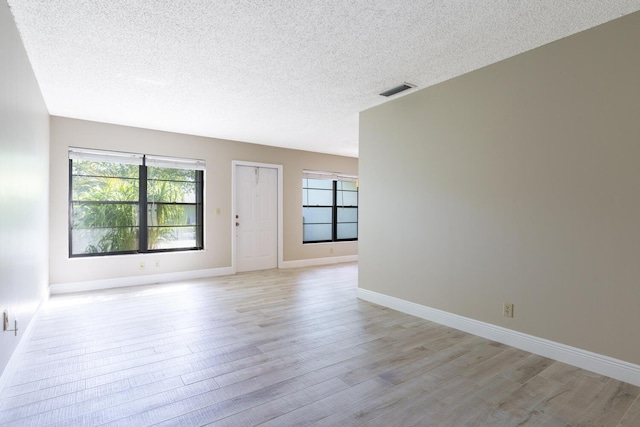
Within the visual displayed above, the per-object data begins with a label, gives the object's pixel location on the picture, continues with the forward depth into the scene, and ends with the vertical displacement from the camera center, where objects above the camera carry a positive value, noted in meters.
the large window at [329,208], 7.31 +0.01
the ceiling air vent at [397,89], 3.48 +1.32
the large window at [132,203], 4.89 +0.05
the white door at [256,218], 6.34 -0.21
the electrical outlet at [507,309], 2.86 -0.88
